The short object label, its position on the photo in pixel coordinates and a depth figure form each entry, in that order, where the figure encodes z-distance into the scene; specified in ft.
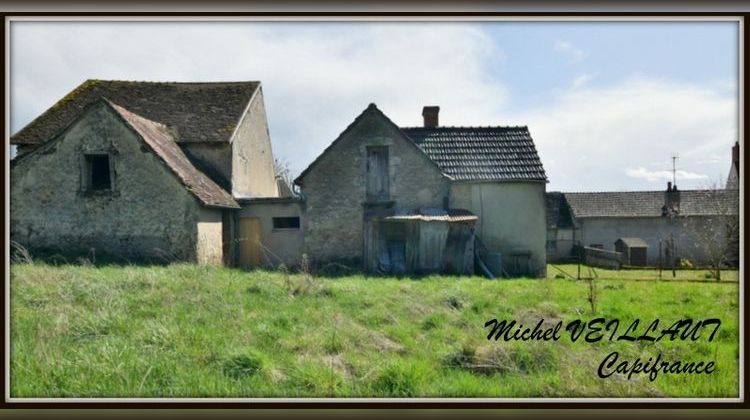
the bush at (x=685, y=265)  78.18
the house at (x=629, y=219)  98.37
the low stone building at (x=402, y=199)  56.44
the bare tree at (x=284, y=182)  92.70
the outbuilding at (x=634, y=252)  90.68
